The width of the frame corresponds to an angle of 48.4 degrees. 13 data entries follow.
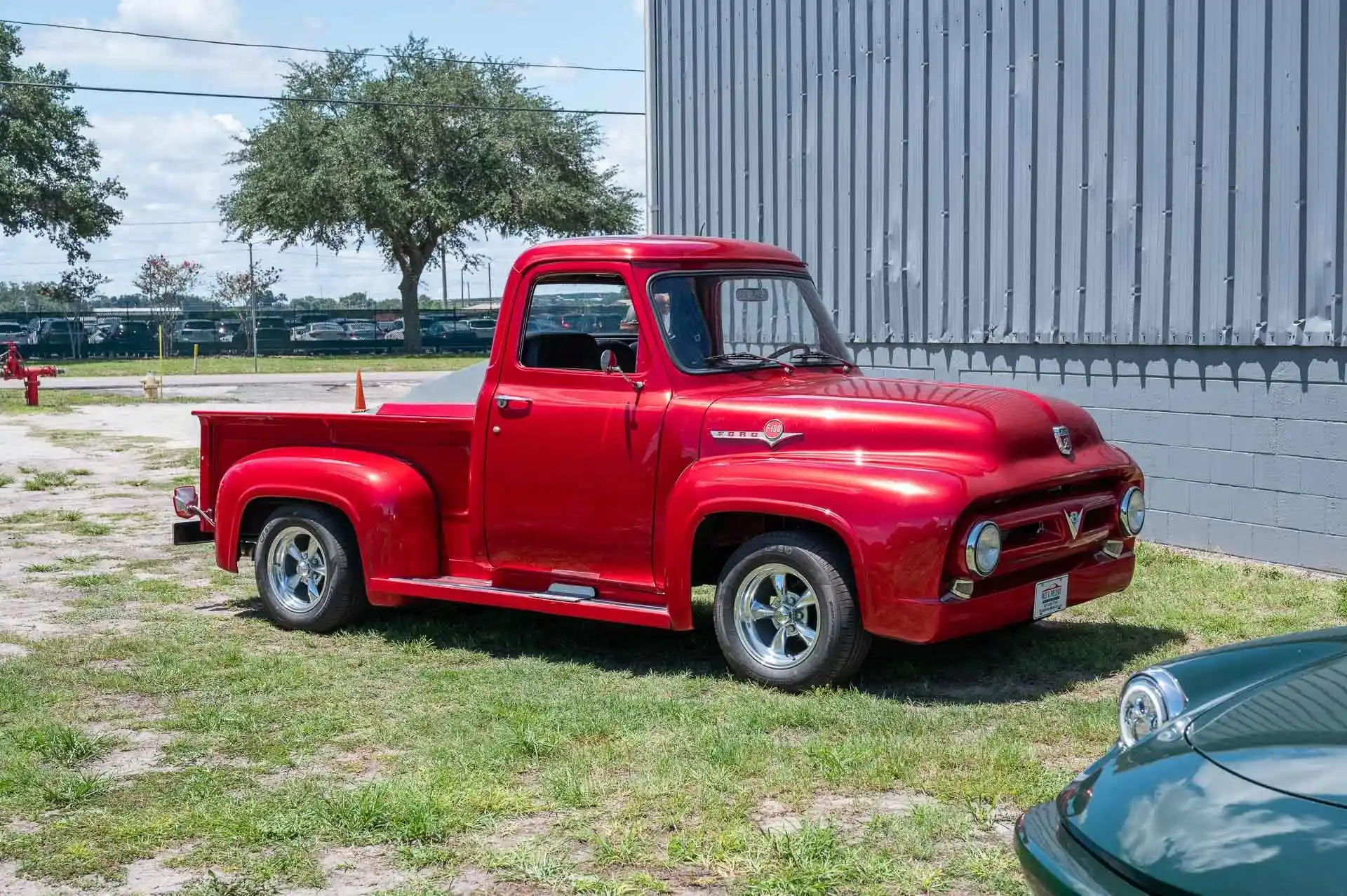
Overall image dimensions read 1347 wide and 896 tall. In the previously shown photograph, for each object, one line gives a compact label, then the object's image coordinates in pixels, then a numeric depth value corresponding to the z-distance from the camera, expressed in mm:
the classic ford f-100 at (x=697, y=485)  6148
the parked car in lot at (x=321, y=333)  55062
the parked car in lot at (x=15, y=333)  49688
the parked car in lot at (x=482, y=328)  57125
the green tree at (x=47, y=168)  46406
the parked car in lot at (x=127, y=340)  51469
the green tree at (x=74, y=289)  54312
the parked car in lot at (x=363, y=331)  55188
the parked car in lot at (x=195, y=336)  53562
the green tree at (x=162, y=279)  63812
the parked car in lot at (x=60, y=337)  50188
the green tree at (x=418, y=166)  49406
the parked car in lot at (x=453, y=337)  56031
